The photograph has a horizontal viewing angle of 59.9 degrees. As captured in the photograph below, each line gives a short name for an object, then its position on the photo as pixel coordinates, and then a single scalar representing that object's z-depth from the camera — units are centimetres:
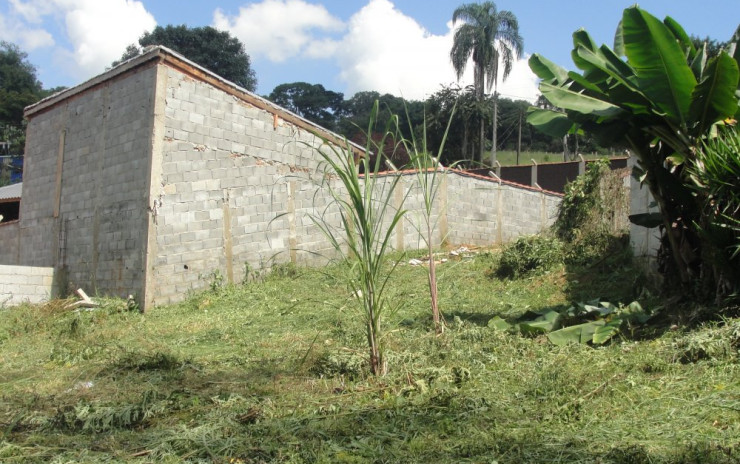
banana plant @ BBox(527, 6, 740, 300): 568
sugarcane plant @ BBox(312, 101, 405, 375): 457
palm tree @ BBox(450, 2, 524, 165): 3400
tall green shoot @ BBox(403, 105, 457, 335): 511
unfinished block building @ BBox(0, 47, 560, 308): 1086
